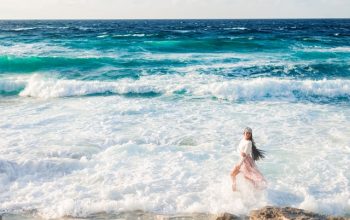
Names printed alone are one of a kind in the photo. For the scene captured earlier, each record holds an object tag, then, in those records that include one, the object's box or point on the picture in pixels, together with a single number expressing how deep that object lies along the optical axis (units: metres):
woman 6.75
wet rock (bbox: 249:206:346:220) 5.48
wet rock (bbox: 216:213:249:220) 5.72
